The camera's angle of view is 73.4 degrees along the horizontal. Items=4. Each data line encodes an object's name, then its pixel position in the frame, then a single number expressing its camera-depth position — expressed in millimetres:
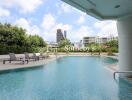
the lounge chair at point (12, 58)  6837
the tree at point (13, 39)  9343
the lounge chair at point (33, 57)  7388
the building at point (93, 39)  34691
